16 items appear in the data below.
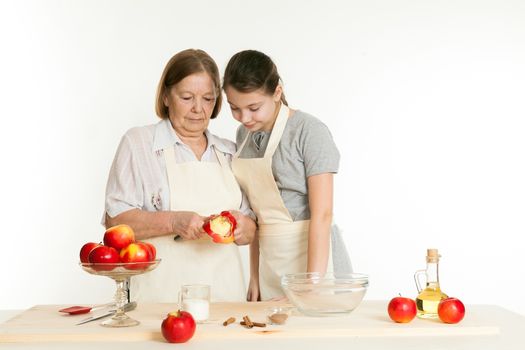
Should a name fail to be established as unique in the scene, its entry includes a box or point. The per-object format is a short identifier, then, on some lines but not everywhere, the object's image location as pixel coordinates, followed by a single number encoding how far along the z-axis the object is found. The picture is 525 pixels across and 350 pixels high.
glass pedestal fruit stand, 1.85
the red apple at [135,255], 1.86
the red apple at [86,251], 1.89
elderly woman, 2.63
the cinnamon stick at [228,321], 1.90
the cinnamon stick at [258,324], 1.88
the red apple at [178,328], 1.73
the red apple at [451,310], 1.92
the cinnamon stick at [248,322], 1.87
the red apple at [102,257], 1.84
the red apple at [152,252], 1.91
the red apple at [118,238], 1.90
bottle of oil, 2.00
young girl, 2.50
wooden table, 1.76
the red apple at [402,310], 1.92
